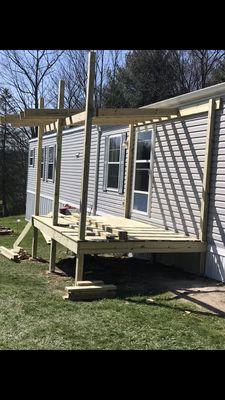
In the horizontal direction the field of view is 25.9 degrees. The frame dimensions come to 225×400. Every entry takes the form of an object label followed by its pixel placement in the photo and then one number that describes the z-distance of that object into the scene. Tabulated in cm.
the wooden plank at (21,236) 1042
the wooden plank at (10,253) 966
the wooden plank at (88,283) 660
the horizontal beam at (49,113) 778
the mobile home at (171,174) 737
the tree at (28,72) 3512
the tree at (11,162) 3594
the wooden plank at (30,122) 918
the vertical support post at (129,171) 1041
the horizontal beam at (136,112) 745
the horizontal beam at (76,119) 711
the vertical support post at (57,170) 838
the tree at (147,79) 2698
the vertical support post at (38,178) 1011
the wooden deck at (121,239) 698
